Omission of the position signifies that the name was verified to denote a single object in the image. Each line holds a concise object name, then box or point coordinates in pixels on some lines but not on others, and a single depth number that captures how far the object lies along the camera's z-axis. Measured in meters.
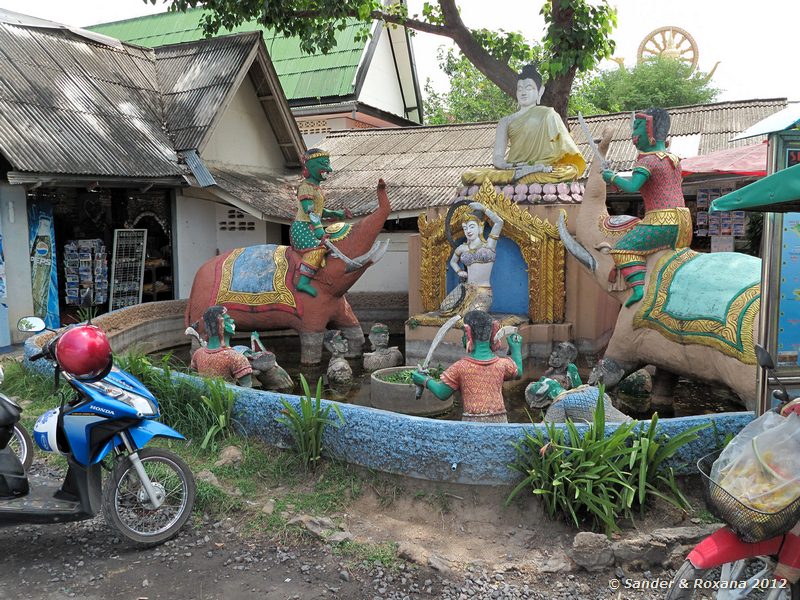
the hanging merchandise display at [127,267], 11.05
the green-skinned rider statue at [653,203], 6.38
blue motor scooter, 3.70
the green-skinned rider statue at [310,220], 8.30
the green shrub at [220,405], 5.04
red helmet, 3.62
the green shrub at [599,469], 3.85
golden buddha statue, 8.49
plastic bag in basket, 2.77
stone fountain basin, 6.29
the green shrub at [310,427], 4.54
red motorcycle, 2.77
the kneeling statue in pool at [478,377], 4.75
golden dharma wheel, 23.47
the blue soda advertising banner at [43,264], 9.74
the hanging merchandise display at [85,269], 10.47
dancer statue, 7.98
